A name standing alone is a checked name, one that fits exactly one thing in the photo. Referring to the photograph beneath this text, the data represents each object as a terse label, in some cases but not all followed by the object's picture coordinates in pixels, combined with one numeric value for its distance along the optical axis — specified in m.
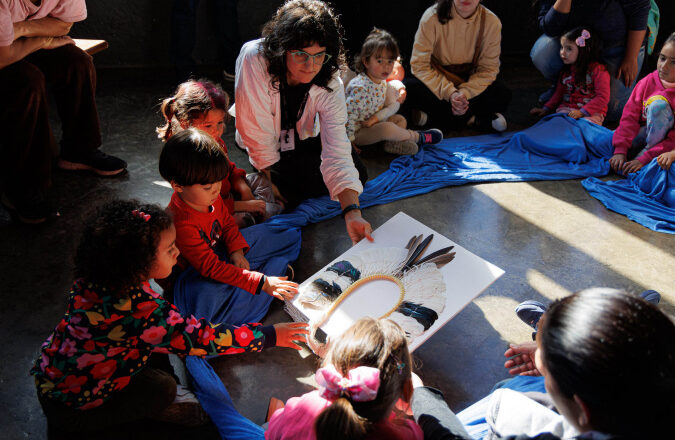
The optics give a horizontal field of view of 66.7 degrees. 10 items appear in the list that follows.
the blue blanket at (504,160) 2.86
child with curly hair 1.33
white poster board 1.69
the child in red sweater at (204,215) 1.76
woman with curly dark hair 2.04
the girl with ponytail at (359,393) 1.05
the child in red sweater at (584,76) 3.27
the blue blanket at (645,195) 2.62
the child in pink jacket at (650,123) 2.79
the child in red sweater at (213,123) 2.10
